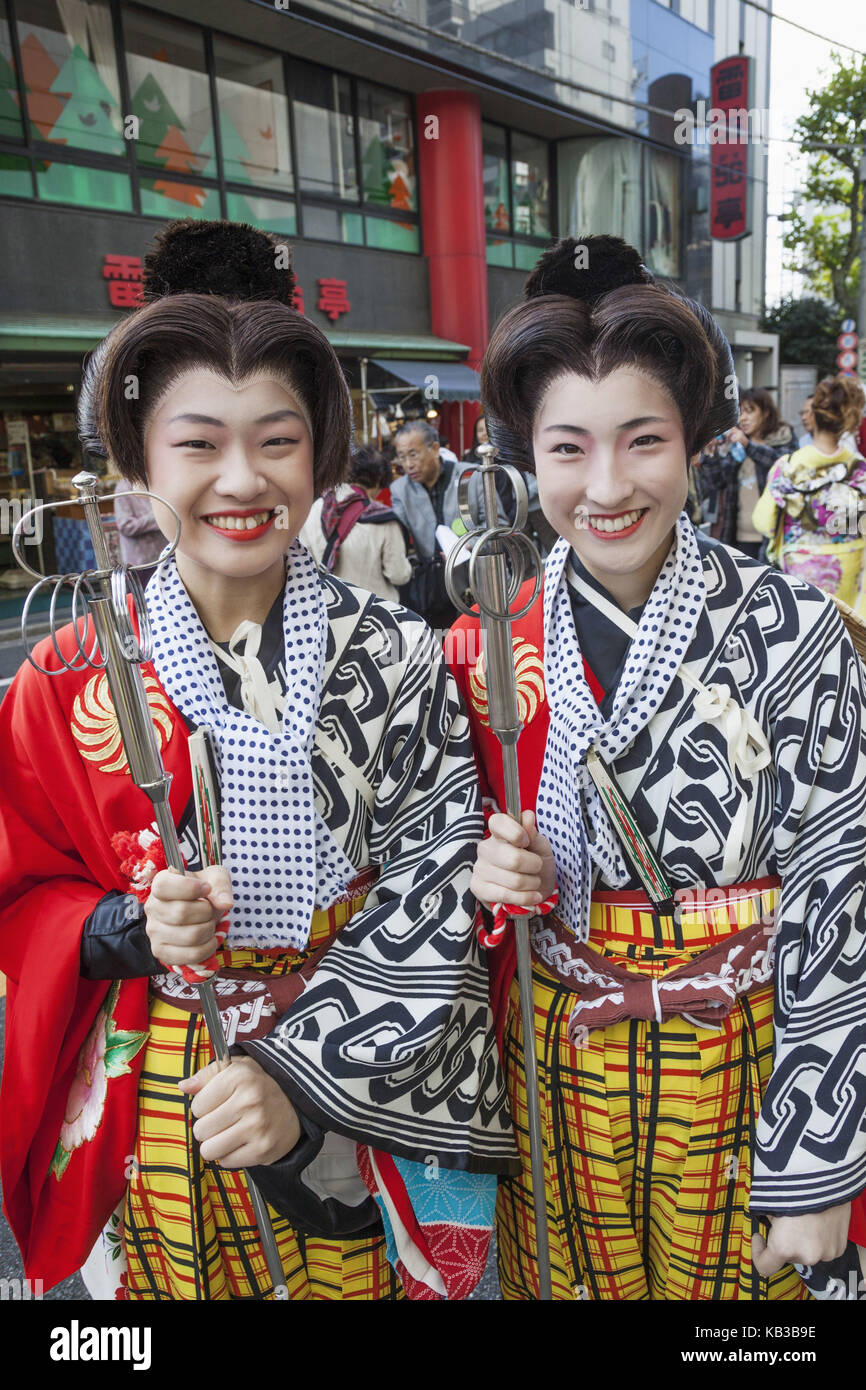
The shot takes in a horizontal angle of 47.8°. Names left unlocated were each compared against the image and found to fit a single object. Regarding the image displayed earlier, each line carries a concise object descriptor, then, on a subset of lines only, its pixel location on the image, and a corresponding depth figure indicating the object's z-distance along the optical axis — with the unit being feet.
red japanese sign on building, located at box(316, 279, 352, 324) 41.88
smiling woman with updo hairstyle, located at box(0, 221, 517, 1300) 4.62
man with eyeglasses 18.78
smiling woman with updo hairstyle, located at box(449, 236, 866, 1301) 4.55
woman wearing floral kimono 17.93
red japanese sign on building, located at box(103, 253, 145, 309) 33.35
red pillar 44.75
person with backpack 16.08
